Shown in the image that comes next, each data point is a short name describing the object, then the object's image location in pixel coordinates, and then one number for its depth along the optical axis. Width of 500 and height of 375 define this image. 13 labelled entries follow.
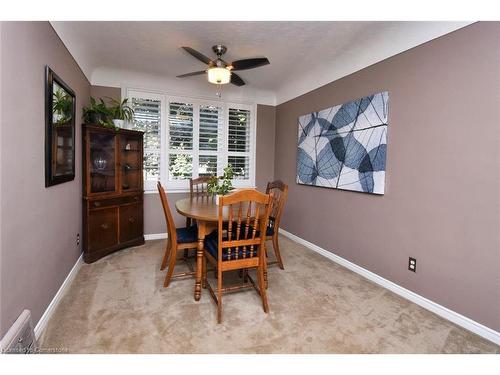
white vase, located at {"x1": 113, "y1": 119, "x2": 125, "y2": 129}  3.38
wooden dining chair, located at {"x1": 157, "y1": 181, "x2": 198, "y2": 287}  2.33
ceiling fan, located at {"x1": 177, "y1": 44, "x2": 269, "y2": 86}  2.48
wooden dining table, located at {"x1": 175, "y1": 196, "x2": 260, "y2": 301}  2.14
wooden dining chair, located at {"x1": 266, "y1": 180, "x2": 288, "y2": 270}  2.70
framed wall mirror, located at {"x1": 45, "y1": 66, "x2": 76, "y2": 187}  1.91
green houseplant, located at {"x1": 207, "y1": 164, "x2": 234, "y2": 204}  2.71
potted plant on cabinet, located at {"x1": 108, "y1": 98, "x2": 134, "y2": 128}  3.38
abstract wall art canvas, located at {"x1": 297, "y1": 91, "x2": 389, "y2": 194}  2.64
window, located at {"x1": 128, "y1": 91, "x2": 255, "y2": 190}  3.92
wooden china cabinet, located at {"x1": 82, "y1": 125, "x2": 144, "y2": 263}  3.04
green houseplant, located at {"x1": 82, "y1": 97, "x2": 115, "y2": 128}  3.07
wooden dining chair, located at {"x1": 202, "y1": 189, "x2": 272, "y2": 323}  1.87
